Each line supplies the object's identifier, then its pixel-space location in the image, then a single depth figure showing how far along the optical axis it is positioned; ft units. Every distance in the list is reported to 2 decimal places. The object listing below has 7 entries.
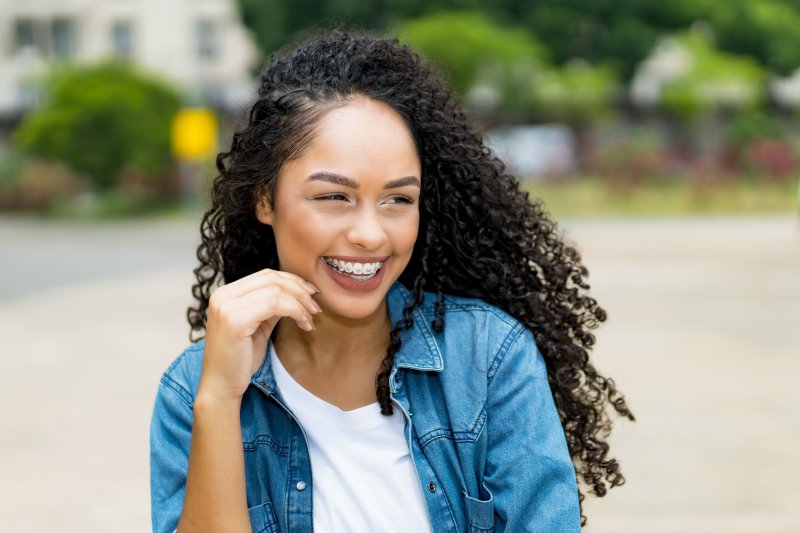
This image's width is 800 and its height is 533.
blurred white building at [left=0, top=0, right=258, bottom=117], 120.88
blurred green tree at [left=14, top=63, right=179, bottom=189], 71.51
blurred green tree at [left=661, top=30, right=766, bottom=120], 88.94
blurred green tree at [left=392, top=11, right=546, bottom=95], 79.10
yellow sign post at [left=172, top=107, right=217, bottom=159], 60.03
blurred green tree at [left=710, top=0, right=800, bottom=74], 96.58
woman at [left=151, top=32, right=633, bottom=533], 6.07
